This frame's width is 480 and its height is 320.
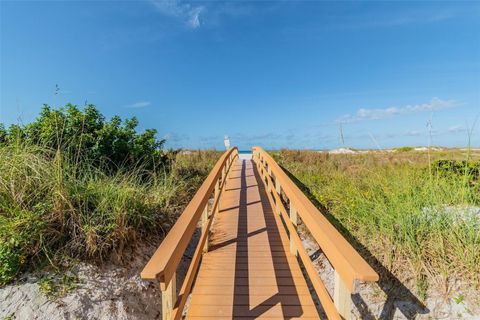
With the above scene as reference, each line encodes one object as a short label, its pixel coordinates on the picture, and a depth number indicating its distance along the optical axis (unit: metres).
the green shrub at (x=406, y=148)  27.75
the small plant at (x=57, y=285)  2.92
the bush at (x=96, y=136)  5.19
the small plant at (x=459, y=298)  3.07
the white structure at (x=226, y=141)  20.45
